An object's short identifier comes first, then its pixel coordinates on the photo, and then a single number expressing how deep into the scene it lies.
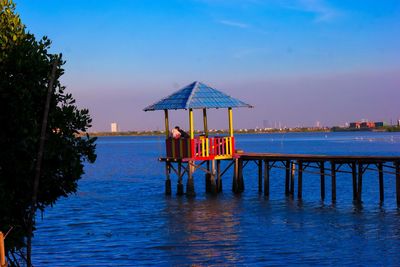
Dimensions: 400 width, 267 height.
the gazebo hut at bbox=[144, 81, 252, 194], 34.03
